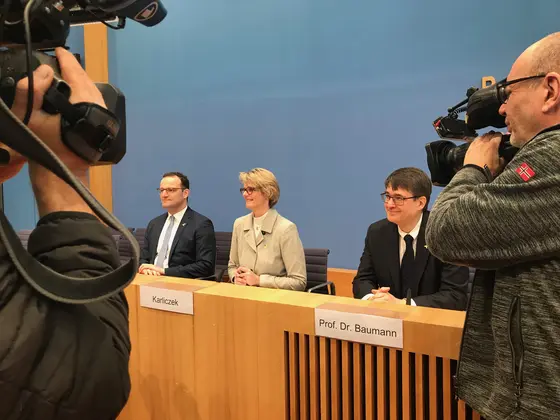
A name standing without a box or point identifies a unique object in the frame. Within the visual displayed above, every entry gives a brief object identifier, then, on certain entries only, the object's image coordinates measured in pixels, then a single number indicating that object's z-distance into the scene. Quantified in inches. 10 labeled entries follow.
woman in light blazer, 117.7
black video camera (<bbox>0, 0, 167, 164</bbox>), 23.2
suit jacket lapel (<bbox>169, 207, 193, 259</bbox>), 141.4
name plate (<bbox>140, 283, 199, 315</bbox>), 71.9
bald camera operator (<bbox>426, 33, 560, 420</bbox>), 37.3
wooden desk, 55.7
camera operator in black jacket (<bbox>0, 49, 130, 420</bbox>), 20.1
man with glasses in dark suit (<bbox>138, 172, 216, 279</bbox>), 140.0
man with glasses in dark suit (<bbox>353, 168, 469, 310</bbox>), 89.7
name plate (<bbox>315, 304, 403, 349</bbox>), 56.3
